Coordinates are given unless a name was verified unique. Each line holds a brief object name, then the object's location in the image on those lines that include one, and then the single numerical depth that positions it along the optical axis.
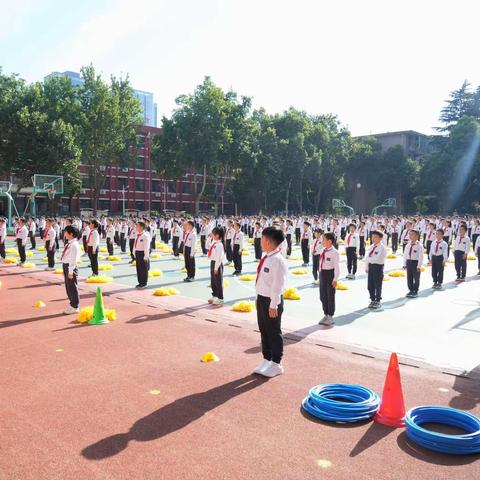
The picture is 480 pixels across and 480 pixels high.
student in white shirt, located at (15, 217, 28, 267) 18.55
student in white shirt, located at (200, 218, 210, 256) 24.34
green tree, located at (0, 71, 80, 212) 43.22
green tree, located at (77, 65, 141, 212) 49.47
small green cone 9.25
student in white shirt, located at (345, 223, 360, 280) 16.14
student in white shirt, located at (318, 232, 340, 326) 9.27
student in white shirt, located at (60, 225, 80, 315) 10.05
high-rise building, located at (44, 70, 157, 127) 174.90
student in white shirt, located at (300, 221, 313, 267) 19.31
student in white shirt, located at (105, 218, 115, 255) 22.86
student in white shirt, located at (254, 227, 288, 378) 6.32
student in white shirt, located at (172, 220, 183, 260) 20.75
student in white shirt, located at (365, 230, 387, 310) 10.99
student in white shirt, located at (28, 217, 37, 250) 25.77
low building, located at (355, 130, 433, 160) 75.69
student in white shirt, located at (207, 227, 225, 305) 11.27
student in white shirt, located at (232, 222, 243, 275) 17.08
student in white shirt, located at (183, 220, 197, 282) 14.08
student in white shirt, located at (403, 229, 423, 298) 12.43
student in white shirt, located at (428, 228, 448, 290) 14.41
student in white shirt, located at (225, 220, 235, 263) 18.79
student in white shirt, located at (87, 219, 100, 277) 15.02
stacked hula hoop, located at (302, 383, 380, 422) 4.96
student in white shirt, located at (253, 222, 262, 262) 21.78
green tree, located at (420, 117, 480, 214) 55.12
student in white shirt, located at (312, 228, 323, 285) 13.72
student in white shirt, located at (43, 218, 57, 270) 16.48
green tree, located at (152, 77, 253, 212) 50.16
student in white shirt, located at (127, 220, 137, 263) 20.11
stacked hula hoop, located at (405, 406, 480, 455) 4.26
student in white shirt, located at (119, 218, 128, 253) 24.48
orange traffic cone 4.93
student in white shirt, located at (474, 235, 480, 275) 17.32
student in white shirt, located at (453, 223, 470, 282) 15.46
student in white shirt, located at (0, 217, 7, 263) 18.95
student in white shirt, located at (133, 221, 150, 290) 13.27
